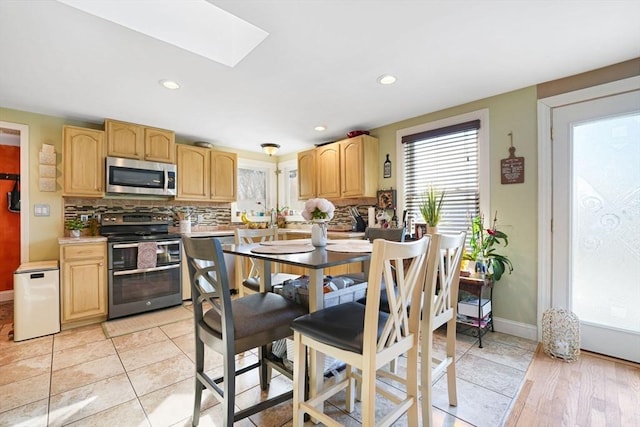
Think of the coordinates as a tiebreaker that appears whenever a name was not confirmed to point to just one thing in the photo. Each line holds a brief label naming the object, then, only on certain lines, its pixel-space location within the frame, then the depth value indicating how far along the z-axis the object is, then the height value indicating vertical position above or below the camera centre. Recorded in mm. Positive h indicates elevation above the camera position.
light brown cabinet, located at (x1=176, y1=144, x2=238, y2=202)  4031 +558
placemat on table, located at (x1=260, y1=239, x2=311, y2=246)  2051 -222
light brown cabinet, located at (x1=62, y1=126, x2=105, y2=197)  3197 +576
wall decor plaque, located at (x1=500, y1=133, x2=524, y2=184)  2674 +398
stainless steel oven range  3213 -588
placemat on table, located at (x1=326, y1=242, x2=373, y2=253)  1748 -225
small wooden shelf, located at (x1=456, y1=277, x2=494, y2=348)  2521 -824
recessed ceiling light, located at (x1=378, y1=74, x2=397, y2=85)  2436 +1131
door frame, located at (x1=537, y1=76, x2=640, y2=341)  2531 +110
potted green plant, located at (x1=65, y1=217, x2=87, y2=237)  3299 -150
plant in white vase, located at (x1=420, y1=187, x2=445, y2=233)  3010 +30
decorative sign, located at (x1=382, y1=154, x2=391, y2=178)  3752 +555
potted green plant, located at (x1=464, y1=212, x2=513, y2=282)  2662 -364
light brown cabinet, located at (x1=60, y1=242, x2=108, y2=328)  2963 -731
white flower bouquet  1921 +21
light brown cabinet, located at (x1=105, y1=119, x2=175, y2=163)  3417 +871
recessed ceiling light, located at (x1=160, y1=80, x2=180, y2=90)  2504 +1122
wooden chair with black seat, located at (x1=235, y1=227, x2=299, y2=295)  2163 -496
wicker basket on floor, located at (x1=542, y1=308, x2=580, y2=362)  2266 -970
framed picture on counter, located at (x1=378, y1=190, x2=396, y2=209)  3682 +166
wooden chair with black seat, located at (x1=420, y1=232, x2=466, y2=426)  1418 -546
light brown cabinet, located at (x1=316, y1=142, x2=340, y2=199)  4055 +593
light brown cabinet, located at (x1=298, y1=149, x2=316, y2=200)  4406 +586
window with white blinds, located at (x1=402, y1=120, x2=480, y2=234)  3025 +466
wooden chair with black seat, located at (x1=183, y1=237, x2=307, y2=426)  1296 -539
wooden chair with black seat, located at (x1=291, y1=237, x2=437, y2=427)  1120 -522
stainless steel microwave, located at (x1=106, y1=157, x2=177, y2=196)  3416 +438
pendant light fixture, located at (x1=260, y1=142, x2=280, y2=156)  4285 +952
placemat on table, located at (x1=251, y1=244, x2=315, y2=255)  1655 -224
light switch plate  3250 +32
